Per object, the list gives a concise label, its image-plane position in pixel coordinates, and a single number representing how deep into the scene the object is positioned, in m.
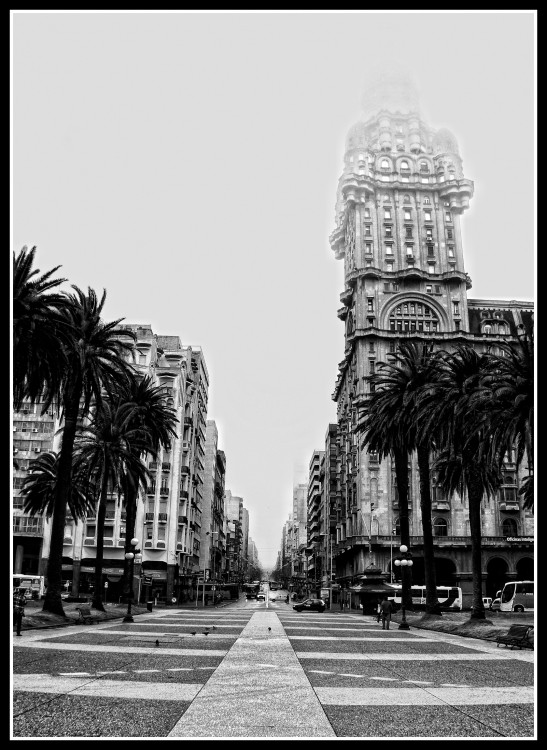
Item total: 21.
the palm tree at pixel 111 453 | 44.34
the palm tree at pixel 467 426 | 33.12
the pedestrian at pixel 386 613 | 34.44
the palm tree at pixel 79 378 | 33.72
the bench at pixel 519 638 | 22.21
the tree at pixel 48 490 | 55.34
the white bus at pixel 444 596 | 65.72
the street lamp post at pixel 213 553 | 121.72
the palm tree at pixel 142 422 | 47.97
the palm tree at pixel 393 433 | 48.00
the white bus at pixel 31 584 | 65.82
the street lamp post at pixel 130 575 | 34.59
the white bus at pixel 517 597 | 52.28
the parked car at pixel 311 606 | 64.44
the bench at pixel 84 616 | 32.84
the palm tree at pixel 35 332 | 25.89
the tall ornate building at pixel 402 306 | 88.38
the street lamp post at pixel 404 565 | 42.41
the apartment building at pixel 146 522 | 82.12
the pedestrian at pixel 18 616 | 23.52
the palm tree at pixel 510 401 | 27.53
